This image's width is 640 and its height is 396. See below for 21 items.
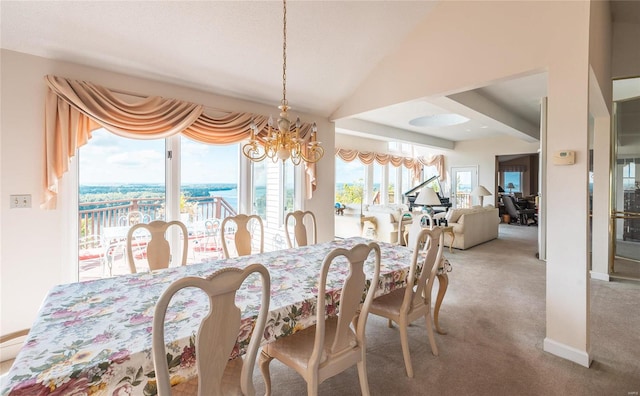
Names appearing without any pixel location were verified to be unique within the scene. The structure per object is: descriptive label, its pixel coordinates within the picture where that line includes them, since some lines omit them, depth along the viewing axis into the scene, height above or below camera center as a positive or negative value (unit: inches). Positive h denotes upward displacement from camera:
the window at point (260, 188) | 155.4 +5.4
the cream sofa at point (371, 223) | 227.9 -21.3
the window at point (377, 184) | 348.5 +17.7
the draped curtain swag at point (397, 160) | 299.7 +47.6
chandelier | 82.1 +17.3
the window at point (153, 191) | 110.8 +2.9
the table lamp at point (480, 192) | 279.6 +5.9
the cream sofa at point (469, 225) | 220.4 -22.6
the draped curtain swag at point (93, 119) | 95.7 +30.0
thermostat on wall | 84.6 +12.4
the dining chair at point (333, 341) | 55.7 -32.6
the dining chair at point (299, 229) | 120.8 -13.6
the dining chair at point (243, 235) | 108.0 -14.7
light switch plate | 91.6 -1.2
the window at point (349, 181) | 320.8 +19.0
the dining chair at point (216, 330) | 36.4 -19.0
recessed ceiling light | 260.7 +74.7
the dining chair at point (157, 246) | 87.7 -15.3
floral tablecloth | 37.6 -22.3
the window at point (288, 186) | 170.9 +7.1
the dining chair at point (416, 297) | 79.4 -30.9
